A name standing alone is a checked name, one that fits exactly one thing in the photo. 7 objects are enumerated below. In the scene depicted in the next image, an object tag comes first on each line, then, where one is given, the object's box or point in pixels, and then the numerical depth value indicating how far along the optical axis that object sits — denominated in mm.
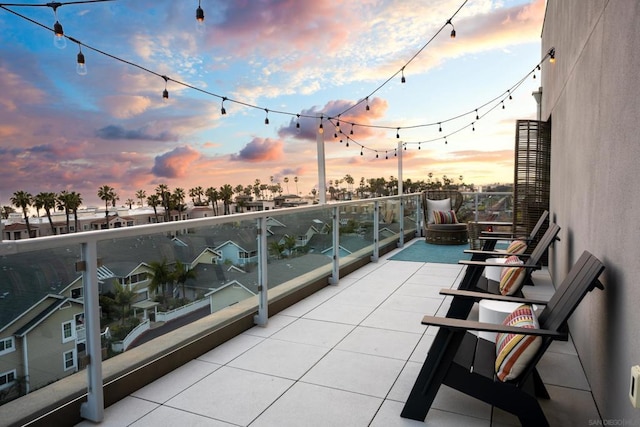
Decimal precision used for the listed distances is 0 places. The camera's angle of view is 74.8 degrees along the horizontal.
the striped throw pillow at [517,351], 2035
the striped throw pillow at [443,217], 8875
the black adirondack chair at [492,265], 3604
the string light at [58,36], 3654
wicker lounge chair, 8719
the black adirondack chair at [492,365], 2018
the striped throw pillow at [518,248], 4341
